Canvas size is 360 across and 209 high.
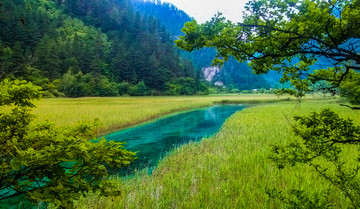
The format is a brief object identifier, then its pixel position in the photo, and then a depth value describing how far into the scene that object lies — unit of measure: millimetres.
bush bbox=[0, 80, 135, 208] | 2225
